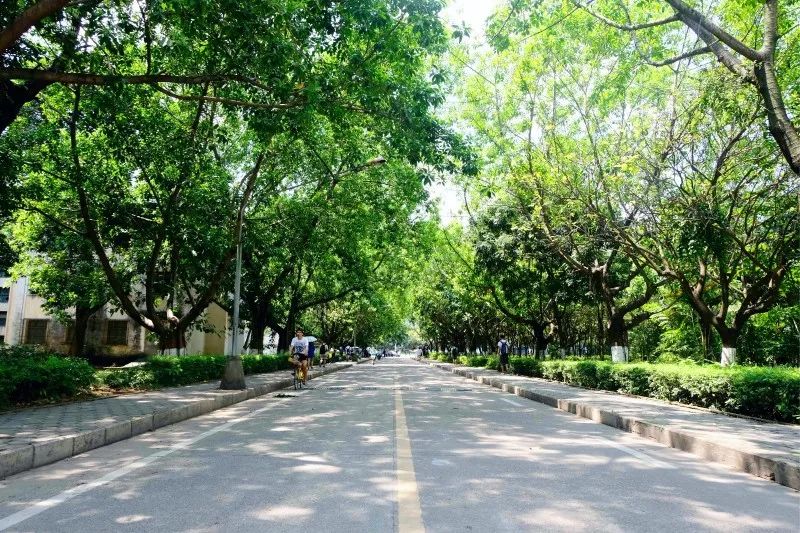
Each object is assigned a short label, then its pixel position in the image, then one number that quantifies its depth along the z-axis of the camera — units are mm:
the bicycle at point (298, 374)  19281
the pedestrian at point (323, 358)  39031
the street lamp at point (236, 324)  15508
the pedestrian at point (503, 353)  29281
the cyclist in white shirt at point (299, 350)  18781
